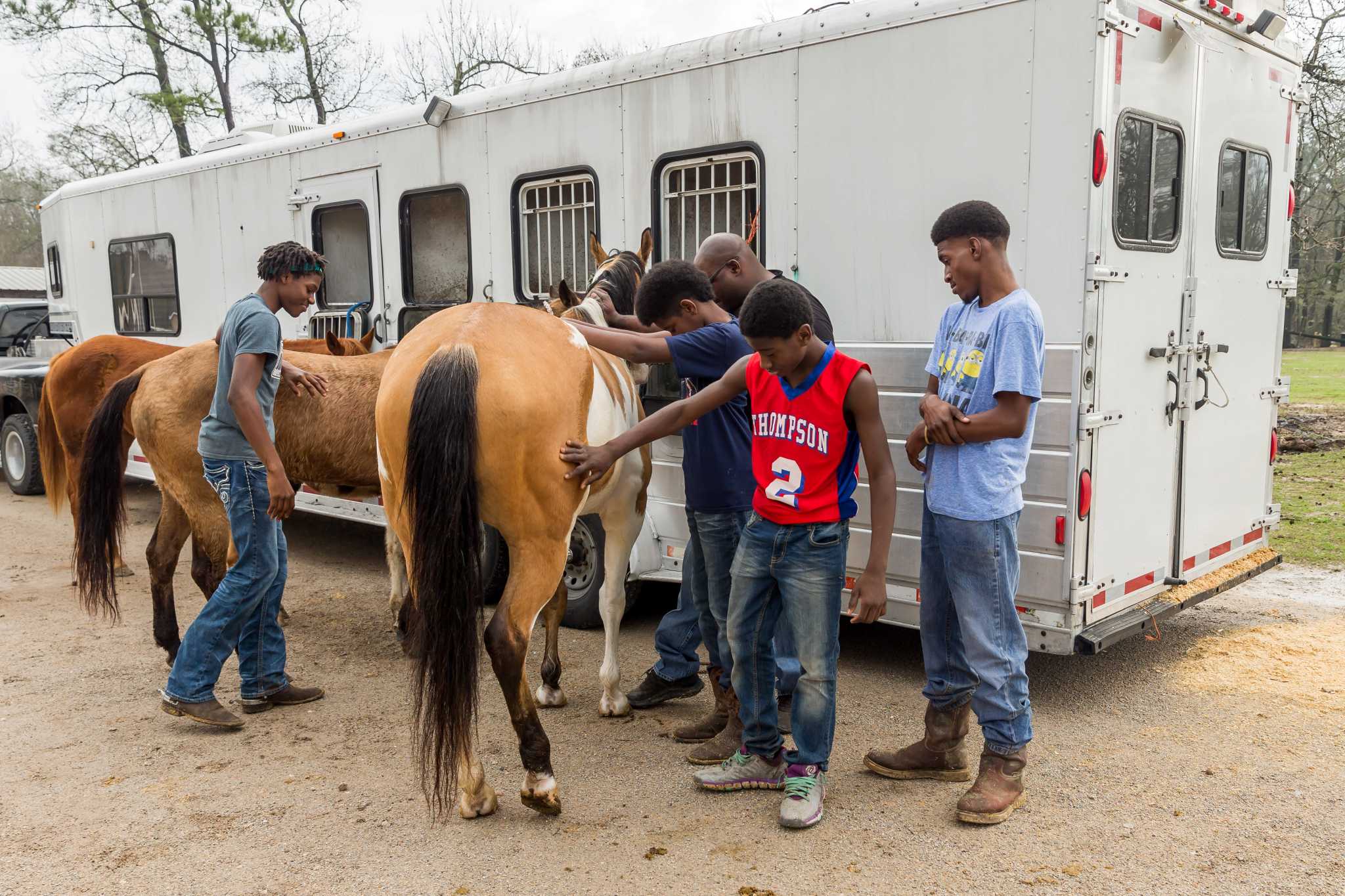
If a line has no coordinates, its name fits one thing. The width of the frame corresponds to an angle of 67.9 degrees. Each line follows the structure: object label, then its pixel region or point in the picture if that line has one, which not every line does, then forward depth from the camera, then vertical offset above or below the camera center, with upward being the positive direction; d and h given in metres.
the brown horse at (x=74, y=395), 6.84 -0.47
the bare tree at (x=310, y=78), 22.92 +5.62
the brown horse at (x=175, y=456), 4.49 -0.64
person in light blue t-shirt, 3.11 -0.49
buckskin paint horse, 3.15 -0.56
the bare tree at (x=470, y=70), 22.11 +5.59
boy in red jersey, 3.09 -0.56
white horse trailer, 3.88 +0.51
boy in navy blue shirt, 3.59 -0.41
